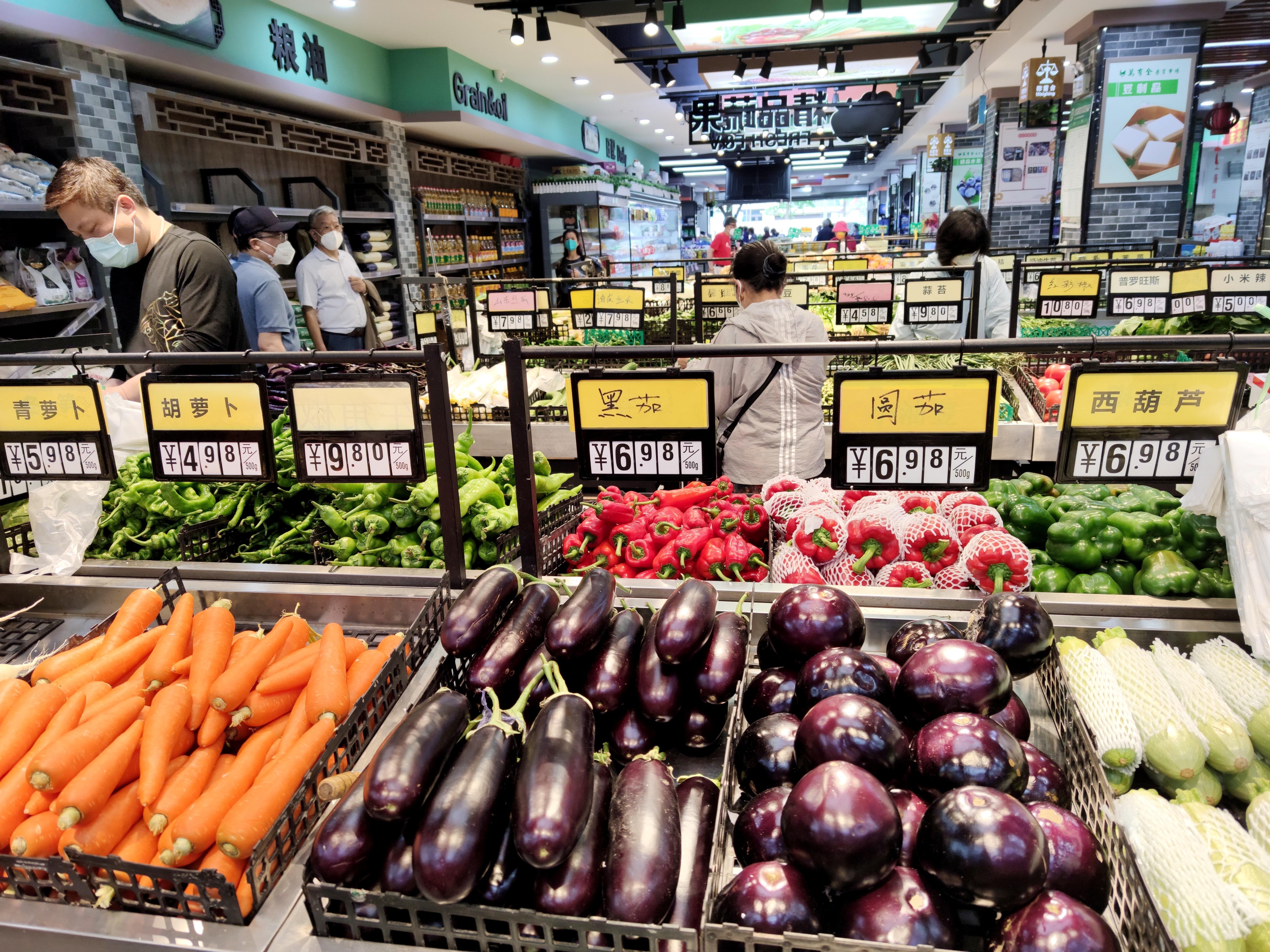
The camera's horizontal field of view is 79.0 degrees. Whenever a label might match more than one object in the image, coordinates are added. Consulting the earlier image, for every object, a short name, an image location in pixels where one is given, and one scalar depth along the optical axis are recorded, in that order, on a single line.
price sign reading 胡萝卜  1.70
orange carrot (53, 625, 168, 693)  1.53
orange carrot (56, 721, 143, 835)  1.21
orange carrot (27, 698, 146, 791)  1.25
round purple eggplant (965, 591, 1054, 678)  1.35
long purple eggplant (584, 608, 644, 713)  1.27
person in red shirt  14.45
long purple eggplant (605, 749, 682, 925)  0.94
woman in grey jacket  3.18
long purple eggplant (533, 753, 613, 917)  0.95
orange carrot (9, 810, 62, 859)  1.18
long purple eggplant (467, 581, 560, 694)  1.31
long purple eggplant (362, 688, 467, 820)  1.01
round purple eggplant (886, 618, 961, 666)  1.36
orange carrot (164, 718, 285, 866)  1.16
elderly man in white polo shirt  5.96
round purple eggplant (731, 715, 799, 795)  1.18
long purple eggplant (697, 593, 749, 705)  1.29
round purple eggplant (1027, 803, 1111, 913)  0.99
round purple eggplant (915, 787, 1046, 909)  0.89
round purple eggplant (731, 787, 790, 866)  1.05
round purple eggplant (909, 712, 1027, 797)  1.04
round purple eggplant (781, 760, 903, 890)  0.91
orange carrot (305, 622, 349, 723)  1.43
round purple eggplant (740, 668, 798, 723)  1.33
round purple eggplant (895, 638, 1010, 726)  1.15
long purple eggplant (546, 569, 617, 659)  1.29
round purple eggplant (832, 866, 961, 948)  0.90
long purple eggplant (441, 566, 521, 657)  1.37
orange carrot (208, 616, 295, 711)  1.42
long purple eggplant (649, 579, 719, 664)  1.28
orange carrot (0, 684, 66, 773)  1.36
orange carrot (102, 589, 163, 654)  1.66
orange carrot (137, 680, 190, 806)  1.27
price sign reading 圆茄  1.50
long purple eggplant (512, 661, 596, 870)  0.94
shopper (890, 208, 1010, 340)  4.92
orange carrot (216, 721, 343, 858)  1.14
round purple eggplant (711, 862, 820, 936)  0.92
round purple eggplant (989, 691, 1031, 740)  1.26
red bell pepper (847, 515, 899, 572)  1.97
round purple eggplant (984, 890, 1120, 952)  0.86
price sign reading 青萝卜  1.79
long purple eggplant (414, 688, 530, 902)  0.94
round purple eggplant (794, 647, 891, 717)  1.21
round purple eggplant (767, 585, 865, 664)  1.35
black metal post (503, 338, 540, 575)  1.63
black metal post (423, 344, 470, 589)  1.67
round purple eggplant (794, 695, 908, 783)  1.07
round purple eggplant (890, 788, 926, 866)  1.02
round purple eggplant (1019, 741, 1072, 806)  1.14
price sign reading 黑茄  1.60
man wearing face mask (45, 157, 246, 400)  2.84
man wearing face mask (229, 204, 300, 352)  4.04
